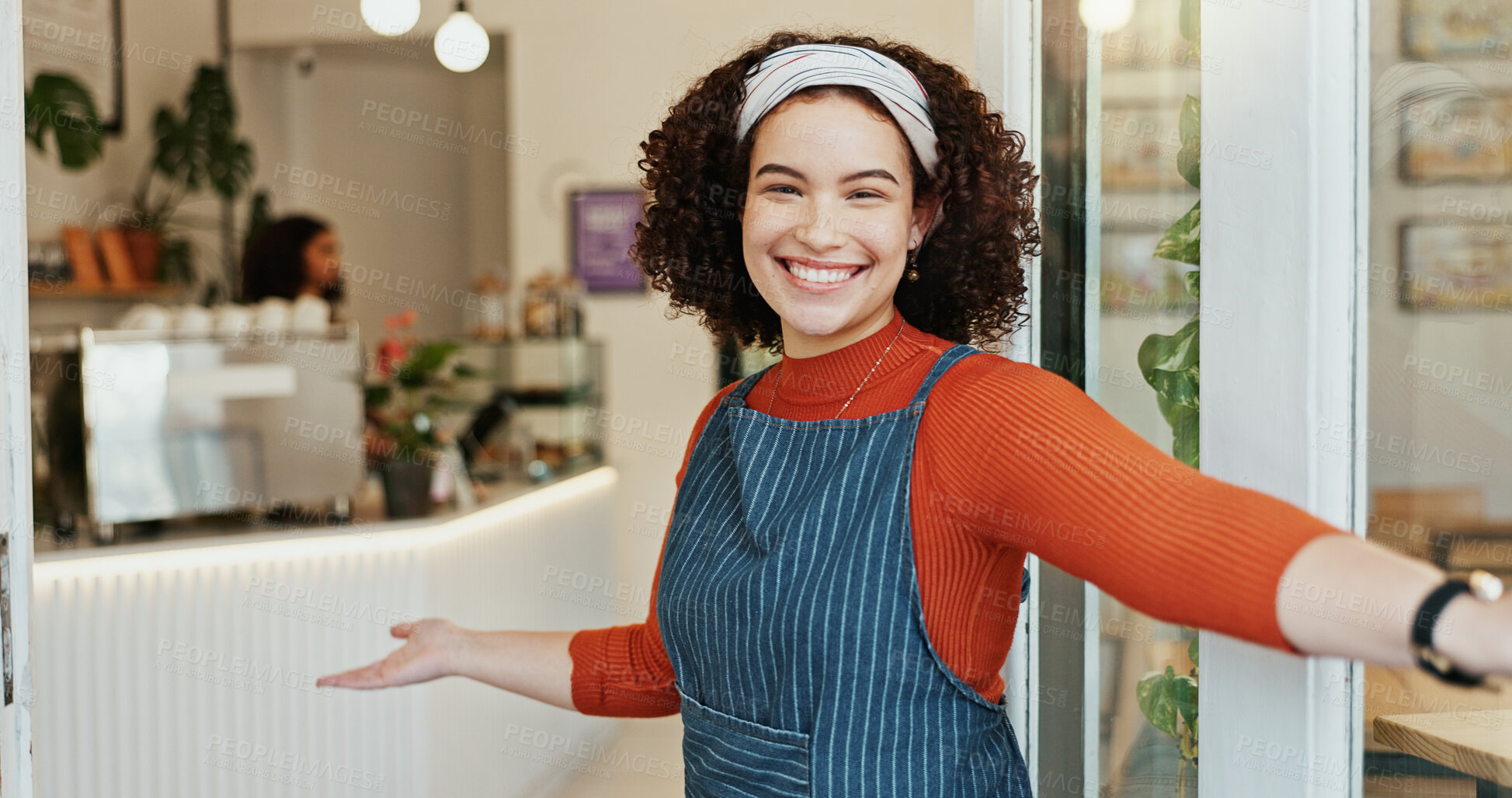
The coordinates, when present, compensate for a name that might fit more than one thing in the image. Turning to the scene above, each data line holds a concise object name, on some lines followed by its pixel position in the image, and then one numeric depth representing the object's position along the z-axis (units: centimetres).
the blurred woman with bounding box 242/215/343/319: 406
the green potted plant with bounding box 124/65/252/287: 525
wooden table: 83
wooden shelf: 465
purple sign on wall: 557
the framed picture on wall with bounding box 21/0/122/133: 475
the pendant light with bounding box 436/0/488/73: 401
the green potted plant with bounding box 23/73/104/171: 421
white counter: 247
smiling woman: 96
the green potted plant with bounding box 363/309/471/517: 295
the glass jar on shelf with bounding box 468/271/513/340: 423
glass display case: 395
